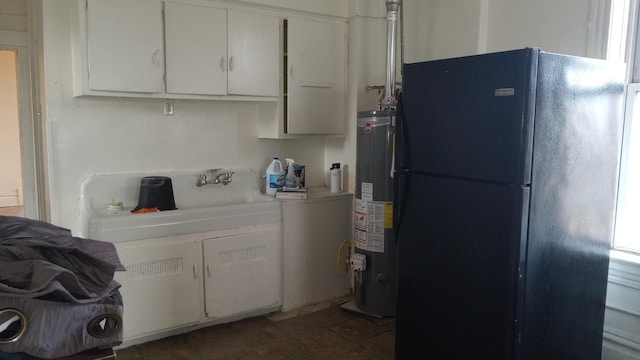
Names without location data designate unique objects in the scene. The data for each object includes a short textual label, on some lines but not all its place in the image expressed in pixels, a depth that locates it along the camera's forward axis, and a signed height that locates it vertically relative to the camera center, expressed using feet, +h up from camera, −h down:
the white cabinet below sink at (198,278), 8.78 -2.93
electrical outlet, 10.22 +0.54
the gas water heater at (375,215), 10.14 -1.77
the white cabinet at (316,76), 10.76 +1.38
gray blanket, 3.28 -1.02
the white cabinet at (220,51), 9.30 +1.71
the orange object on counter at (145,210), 9.13 -1.56
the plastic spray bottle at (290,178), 11.32 -1.07
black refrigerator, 5.96 -0.90
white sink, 8.63 -1.58
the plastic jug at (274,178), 11.19 -1.06
